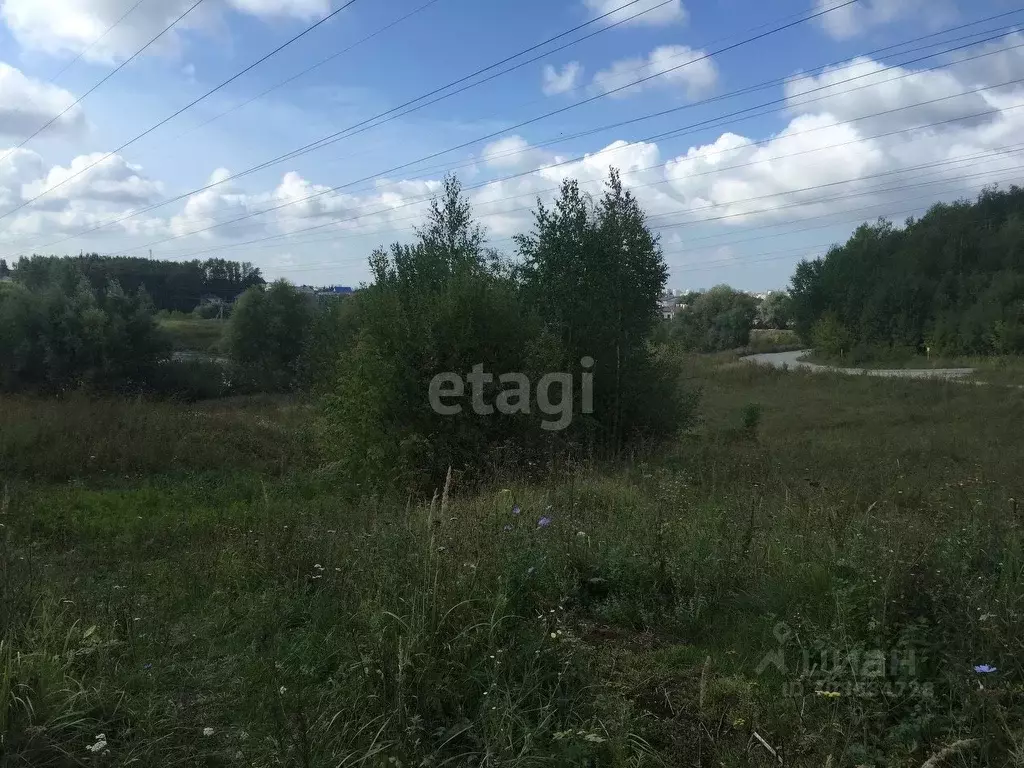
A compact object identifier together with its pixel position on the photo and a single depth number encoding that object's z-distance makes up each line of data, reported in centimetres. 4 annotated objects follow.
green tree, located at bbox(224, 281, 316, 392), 4050
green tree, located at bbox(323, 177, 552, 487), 1065
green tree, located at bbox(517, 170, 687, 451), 1362
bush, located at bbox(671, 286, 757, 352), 7000
